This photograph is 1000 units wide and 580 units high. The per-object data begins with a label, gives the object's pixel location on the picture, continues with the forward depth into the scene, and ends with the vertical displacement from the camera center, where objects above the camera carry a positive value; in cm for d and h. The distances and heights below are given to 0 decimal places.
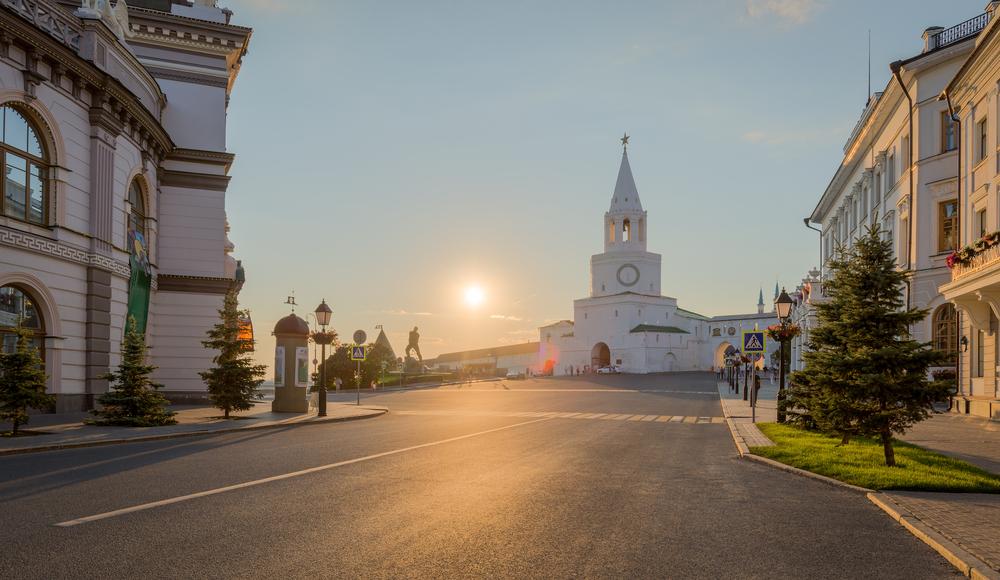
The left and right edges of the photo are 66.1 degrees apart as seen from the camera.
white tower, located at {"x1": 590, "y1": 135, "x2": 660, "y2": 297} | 11438 +1092
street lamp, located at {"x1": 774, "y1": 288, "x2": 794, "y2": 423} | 2157 +45
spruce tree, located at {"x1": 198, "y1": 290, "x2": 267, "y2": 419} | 2253 -174
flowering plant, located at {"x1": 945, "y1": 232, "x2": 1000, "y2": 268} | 2077 +224
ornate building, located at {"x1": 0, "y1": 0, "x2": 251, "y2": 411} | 1983 +424
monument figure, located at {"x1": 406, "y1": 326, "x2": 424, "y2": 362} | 11556 -357
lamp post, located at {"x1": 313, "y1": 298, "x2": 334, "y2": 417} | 2430 -58
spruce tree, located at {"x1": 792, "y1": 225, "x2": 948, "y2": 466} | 1198 -53
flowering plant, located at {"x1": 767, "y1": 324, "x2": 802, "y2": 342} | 2309 -21
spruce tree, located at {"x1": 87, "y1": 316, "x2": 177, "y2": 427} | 1844 -204
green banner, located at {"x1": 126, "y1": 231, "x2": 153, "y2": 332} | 2578 +118
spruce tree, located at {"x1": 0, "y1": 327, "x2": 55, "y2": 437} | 1554 -150
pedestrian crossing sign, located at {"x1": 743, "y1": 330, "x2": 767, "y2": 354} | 2386 -55
